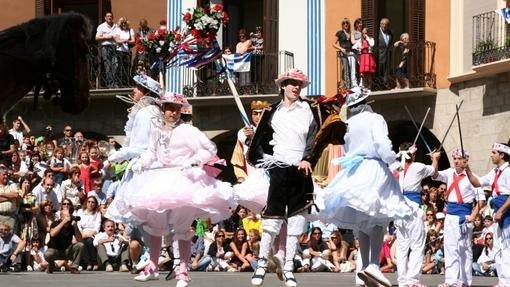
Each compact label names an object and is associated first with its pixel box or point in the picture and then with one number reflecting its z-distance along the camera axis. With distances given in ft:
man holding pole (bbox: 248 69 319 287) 51.42
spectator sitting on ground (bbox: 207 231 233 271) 82.02
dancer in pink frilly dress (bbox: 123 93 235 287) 52.60
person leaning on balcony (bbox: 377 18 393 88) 104.68
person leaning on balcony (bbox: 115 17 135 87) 111.65
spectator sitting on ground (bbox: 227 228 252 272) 81.10
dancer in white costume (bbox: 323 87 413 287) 51.78
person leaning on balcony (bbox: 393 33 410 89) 103.50
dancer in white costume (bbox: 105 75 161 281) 56.54
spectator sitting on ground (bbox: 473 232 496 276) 78.48
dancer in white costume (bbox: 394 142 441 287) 57.41
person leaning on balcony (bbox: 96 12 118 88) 111.04
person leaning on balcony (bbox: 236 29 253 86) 109.60
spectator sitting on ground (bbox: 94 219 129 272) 80.43
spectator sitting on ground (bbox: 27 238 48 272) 80.33
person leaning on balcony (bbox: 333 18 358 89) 105.50
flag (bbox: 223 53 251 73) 108.78
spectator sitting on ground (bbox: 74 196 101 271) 80.23
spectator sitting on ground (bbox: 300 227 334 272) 81.35
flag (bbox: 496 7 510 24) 93.71
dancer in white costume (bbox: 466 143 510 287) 57.82
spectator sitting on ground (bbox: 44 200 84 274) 75.77
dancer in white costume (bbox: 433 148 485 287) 61.05
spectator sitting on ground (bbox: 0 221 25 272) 77.61
